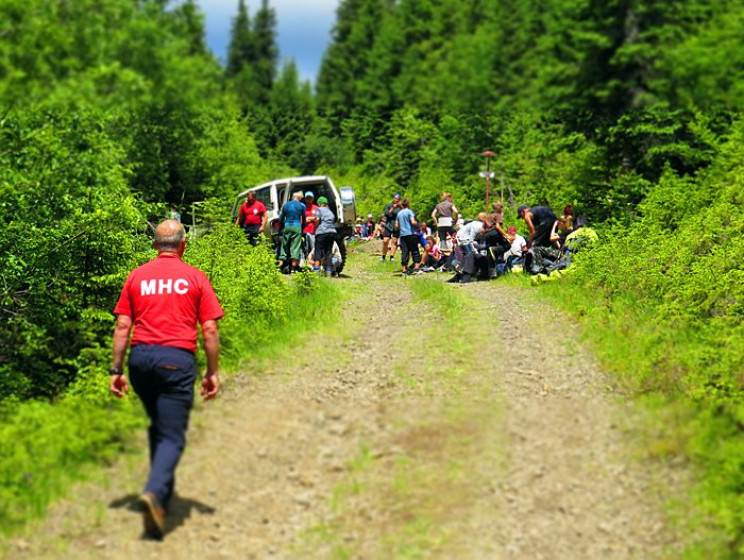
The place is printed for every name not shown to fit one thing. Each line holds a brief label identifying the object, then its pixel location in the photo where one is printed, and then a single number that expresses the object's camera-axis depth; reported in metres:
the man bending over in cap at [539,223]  17.59
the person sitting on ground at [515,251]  18.20
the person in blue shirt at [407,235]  19.12
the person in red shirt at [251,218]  18.77
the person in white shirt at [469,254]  18.09
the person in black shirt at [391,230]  22.04
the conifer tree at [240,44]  102.50
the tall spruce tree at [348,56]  82.16
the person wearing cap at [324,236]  18.11
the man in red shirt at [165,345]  5.55
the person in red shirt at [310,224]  19.31
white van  22.81
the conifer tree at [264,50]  100.56
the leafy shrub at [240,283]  10.71
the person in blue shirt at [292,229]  17.47
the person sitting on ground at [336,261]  19.03
